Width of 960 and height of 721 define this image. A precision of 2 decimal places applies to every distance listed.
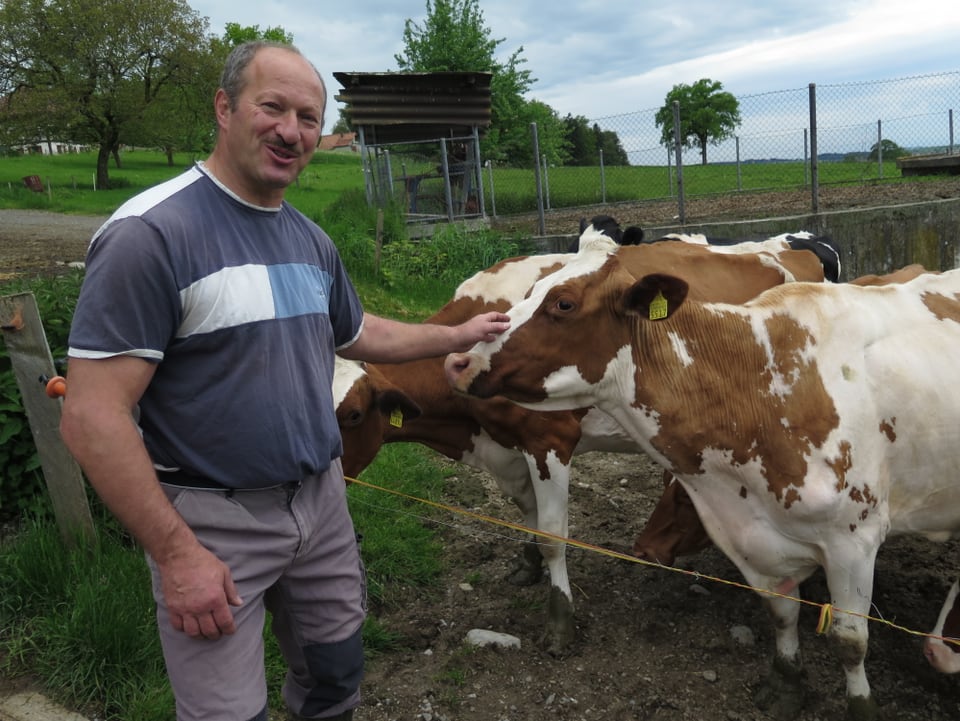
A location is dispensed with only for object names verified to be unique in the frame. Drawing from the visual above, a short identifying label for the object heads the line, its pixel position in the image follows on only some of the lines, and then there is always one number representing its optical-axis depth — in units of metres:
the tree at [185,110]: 38.41
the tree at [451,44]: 27.08
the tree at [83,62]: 36.38
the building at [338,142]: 77.31
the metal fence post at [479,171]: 14.75
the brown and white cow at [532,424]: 4.34
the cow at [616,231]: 4.71
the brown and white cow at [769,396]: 3.06
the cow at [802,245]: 6.16
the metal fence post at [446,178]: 13.68
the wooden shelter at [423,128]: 14.80
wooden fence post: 3.79
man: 1.81
